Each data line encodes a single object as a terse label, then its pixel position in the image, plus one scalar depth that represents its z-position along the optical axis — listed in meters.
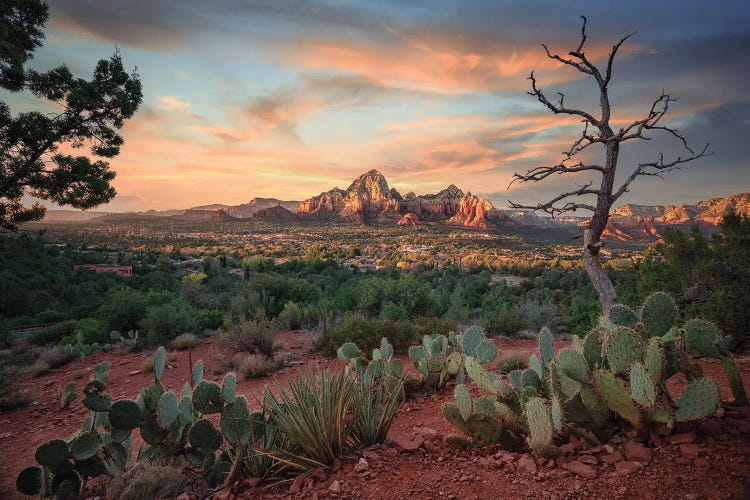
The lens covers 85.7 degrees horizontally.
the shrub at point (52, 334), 15.02
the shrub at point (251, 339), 10.54
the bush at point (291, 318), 14.70
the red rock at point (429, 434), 4.10
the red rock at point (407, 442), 3.71
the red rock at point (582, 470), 2.72
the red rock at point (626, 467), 2.67
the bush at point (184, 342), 12.24
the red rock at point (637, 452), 2.78
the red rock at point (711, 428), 2.88
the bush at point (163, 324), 12.87
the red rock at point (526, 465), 2.96
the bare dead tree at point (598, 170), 7.08
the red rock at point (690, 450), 2.68
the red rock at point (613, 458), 2.84
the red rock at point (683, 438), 2.81
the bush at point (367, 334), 9.97
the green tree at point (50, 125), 9.39
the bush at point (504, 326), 13.04
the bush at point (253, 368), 8.97
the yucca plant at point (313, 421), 3.51
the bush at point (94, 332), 13.83
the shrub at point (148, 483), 3.50
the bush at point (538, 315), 16.03
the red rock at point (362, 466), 3.38
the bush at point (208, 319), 15.55
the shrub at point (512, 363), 7.77
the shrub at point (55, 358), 11.06
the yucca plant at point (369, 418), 3.87
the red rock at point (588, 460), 2.88
